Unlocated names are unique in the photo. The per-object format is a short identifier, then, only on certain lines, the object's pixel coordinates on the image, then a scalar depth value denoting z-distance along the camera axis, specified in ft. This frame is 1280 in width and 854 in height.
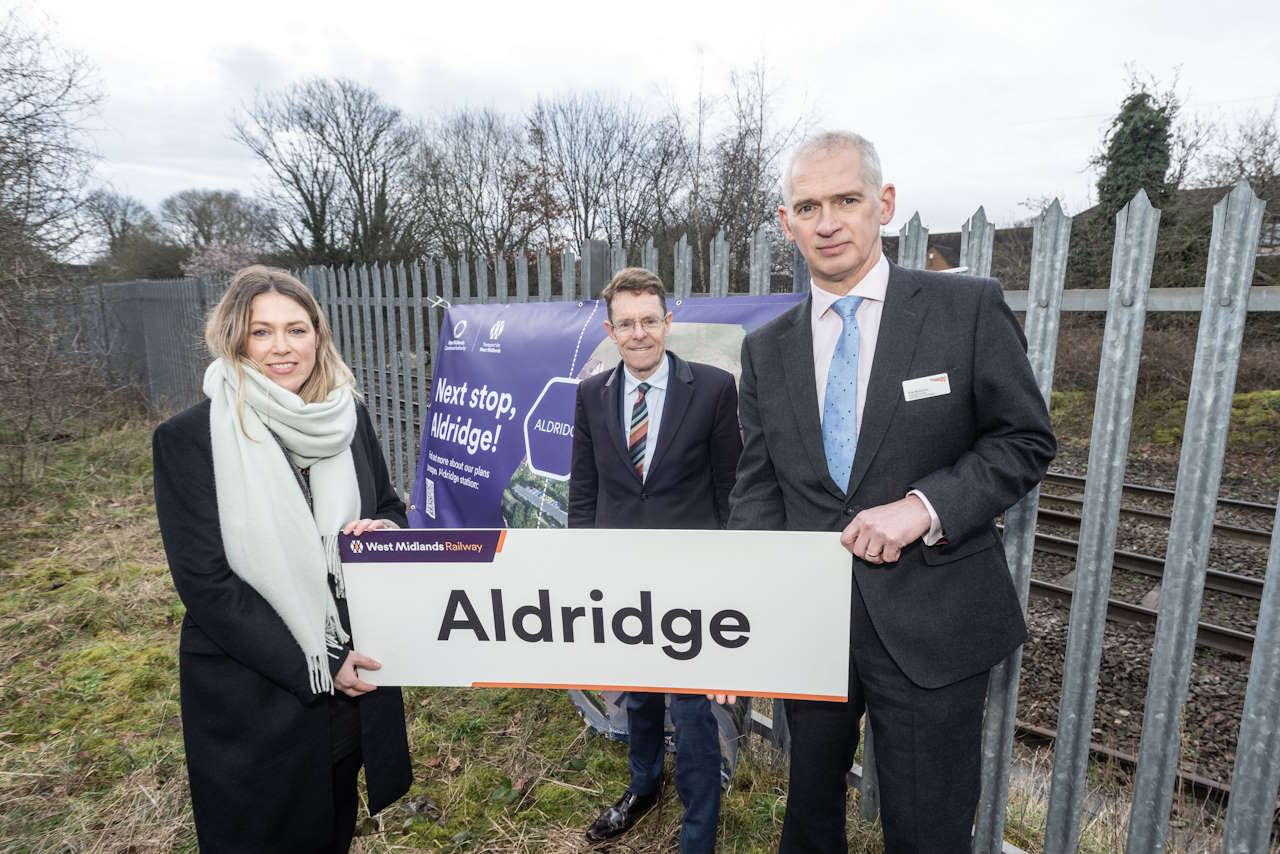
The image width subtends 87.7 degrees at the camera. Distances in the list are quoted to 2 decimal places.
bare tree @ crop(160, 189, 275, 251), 118.11
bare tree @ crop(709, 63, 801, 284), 67.41
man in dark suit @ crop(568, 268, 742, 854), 8.38
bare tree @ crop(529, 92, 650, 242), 91.66
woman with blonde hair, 6.12
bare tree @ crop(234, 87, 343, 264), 97.60
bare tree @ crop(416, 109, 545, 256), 90.84
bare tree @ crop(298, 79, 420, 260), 95.20
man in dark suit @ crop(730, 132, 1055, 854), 5.41
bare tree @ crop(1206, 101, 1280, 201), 43.19
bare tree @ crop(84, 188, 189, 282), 105.81
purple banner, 10.33
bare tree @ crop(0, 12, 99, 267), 29.68
